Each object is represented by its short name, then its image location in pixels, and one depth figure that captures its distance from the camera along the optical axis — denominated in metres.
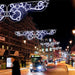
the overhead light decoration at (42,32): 21.35
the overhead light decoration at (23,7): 10.68
